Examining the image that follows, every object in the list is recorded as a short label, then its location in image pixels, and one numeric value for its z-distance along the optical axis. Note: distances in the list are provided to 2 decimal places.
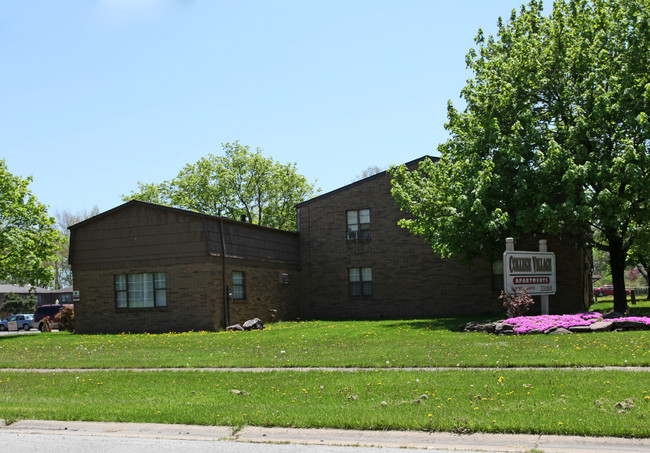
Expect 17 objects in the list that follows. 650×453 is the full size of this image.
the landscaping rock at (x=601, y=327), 18.49
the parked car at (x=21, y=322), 52.19
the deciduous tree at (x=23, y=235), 30.22
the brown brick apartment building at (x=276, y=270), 26.98
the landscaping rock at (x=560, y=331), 18.47
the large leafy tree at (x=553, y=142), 22.02
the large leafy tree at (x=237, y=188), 60.19
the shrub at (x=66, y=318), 33.34
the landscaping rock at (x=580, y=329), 18.56
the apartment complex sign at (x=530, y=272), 22.45
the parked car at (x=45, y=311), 47.17
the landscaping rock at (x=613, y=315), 20.53
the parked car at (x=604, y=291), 71.12
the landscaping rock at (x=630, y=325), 18.30
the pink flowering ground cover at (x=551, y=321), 18.77
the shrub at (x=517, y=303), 21.83
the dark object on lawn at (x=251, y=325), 26.58
